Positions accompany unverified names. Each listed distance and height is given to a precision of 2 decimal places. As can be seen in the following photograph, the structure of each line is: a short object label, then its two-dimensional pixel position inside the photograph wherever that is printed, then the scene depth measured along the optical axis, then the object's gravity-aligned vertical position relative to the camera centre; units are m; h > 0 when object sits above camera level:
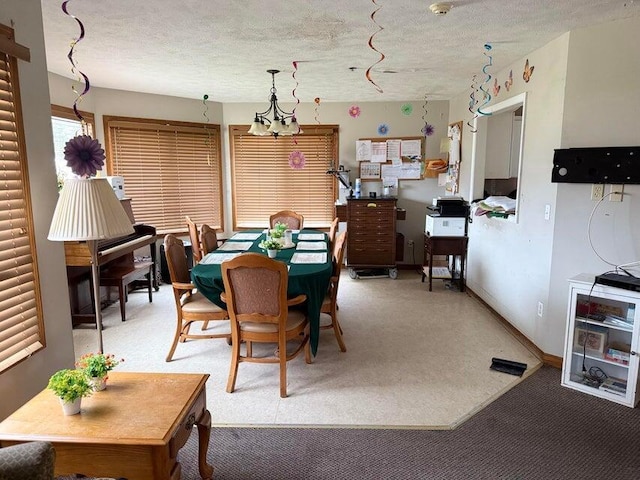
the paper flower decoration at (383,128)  5.68 +0.74
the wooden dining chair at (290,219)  4.94 -0.46
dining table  2.78 -0.65
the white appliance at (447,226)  4.79 -0.53
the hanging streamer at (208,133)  5.53 +0.67
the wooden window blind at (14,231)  1.67 -0.22
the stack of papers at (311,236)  4.17 -0.58
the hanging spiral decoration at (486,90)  3.68 +0.99
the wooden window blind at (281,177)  5.79 +0.06
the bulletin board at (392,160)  5.70 +0.30
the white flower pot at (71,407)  1.45 -0.81
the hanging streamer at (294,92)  3.69 +1.06
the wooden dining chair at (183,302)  2.98 -0.93
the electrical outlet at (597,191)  2.76 -0.07
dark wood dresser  5.29 -0.68
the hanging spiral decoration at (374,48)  2.41 +1.03
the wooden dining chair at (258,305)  2.46 -0.79
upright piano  3.53 -0.79
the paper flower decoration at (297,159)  5.82 +0.32
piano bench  3.90 -0.94
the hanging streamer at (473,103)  4.43 +0.89
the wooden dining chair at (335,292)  3.21 -0.89
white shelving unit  2.56 -1.09
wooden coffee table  1.34 -0.84
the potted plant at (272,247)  3.31 -0.54
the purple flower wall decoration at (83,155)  1.68 +0.11
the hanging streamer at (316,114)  5.67 +0.95
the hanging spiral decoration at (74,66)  2.32 +1.00
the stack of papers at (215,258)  3.18 -0.63
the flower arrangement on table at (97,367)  1.56 -0.73
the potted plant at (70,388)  1.42 -0.73
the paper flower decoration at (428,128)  5.65 +0.73
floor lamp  1.56 -0.13
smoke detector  2.27 +0.98
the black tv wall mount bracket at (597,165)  2.59 +0.11
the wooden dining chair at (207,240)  3.96 -0.59
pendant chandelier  3.79 +0.51
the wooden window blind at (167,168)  4.95 +0.17
